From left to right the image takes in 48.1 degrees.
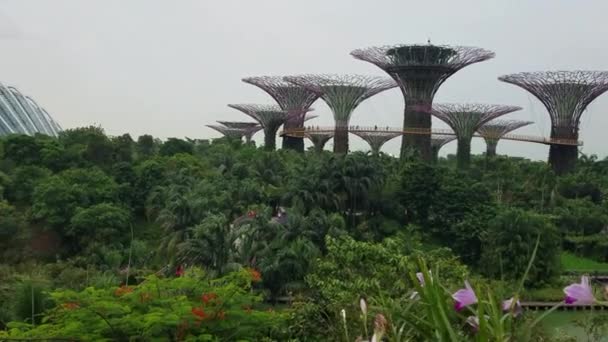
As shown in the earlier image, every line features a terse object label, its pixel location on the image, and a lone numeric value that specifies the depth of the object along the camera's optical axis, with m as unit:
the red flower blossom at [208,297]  9.32
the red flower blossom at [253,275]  12.22
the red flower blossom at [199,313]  8.54
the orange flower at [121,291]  9.70
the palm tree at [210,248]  21.00
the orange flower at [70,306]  8.96
